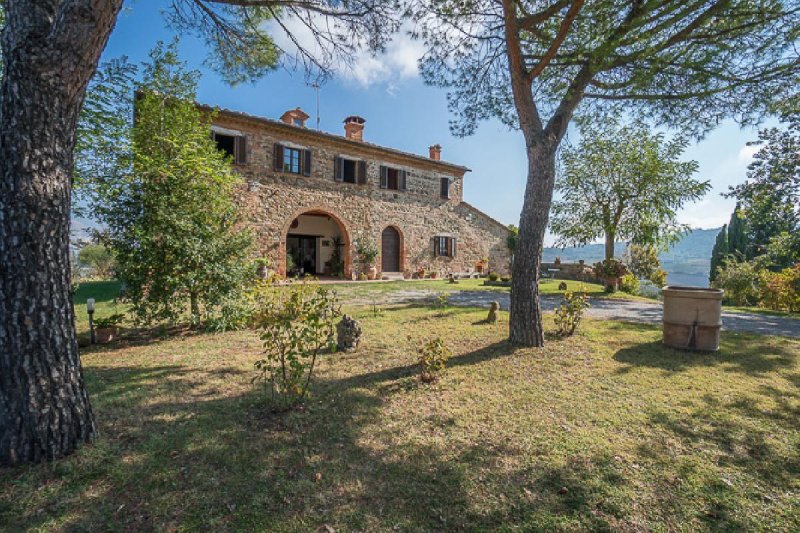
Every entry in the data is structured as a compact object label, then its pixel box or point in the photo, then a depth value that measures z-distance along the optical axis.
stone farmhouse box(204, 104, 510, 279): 13.57
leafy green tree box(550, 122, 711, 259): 11.76
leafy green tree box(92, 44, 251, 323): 5.03
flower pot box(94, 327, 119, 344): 5.08
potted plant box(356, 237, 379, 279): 16.39
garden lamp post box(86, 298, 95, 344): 4.70
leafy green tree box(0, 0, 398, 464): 1.96
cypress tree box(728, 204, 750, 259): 25.55
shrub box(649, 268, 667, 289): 18.66
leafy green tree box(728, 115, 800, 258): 9.14
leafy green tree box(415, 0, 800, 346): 4.59
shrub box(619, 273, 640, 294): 13.02
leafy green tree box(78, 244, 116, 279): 16.92
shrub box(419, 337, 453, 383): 3.67
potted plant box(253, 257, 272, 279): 5.99
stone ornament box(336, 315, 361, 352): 4.81
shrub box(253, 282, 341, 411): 2.73
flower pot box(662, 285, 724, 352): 4.78
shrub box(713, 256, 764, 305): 13.87
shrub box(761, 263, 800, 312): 10.69
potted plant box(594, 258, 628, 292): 12.35
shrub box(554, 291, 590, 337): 5.62
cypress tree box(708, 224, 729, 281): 25.86
